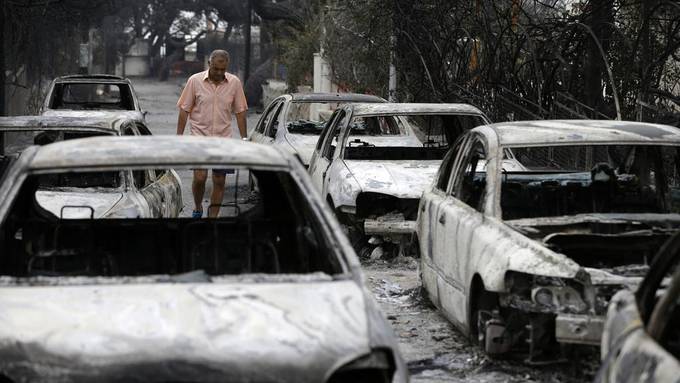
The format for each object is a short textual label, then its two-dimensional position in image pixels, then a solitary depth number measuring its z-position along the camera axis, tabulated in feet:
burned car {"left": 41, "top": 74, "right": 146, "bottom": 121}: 63.76
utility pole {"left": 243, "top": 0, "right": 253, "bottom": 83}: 154.35
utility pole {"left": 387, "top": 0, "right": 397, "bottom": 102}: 71.82
